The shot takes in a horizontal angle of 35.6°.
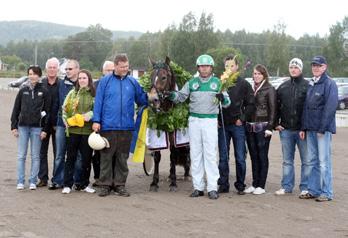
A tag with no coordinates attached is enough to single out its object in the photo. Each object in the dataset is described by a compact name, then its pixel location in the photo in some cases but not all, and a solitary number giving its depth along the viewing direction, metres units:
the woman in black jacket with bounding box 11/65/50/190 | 8.55
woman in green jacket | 8.35
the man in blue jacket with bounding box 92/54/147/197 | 8.23
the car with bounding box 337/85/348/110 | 34.09
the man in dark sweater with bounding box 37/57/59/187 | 8.66
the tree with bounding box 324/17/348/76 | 62.12
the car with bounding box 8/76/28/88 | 54.03
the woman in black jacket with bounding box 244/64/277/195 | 8.59
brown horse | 8.45
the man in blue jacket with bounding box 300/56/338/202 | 8.13
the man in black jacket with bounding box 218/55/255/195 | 8.59
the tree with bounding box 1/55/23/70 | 111.38
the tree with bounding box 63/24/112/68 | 97.25
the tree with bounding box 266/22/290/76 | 57.81
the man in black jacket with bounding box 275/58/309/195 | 8.53
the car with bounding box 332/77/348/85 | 47.90
